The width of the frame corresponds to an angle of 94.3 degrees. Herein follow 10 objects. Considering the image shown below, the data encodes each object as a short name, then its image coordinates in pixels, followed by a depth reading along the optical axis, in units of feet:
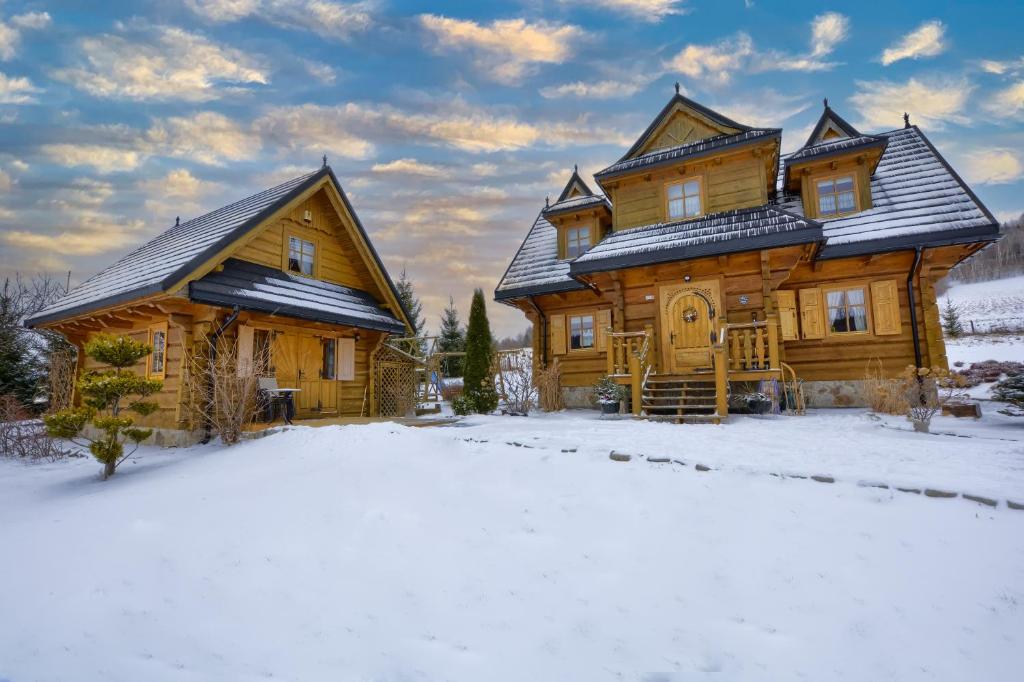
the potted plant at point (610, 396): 33.76
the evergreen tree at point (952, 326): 88.69
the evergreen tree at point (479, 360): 39.50
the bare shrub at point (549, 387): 42.37
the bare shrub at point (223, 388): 27.27
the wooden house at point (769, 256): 33.65
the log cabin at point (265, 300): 31.50
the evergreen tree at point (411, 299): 97.37
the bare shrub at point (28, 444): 31.83
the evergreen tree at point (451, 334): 94.63
